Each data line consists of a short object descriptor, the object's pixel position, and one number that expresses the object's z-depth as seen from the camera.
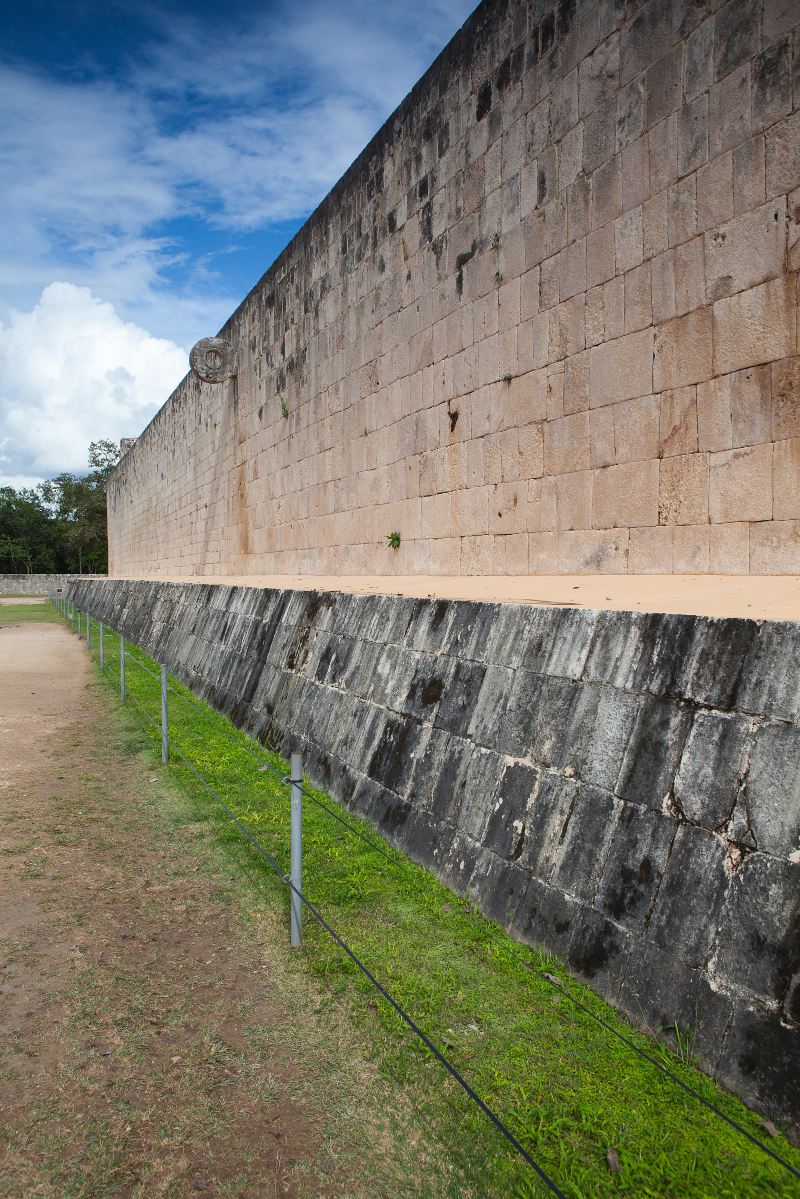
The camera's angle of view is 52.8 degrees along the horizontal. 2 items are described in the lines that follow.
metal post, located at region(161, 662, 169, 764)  6.49
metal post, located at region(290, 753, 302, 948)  3.38
